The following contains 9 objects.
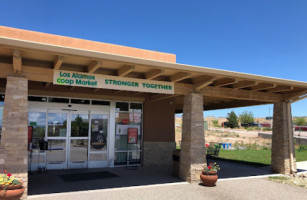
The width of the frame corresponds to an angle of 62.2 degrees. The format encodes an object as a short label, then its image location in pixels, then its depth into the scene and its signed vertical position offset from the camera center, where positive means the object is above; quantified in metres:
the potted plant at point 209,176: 7.80 -1.59
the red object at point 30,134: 9.10 -0.38
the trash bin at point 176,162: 9.07 -1.35
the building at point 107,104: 6.06 +0.76
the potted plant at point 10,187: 5.36 -1.37
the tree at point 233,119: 71.41 +1.61
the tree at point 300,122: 74.46 +0.94
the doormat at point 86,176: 8.24 -1.78
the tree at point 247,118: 80.88 +2.18
